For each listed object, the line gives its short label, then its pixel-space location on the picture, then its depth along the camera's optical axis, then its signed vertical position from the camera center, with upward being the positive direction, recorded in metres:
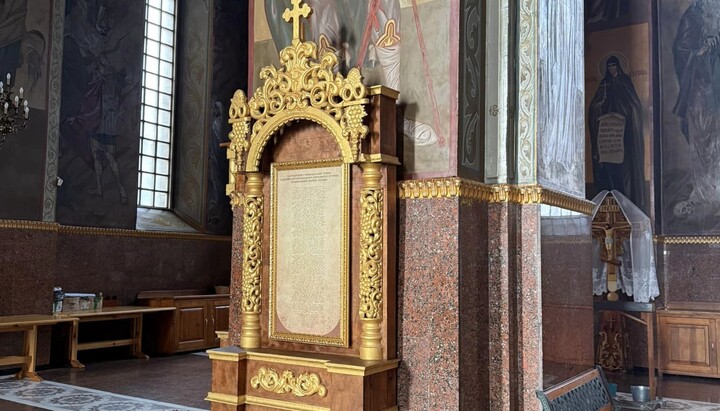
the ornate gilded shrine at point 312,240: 4.94 +0.15
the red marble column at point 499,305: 5.21 -0.30
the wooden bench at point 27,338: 9.59 -1.12
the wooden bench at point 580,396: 4.36 -0.90
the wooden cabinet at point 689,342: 10.82 -1.16
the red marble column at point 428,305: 4.86 -0.29
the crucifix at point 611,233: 10.06 +0.46
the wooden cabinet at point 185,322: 12.62 -1.15
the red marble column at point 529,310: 5.25 -0.34
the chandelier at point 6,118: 8.49 +1.73
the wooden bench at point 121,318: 11.13 -1.00
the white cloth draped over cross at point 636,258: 9.63 +0.11
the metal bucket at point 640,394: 7.09 -1.28
